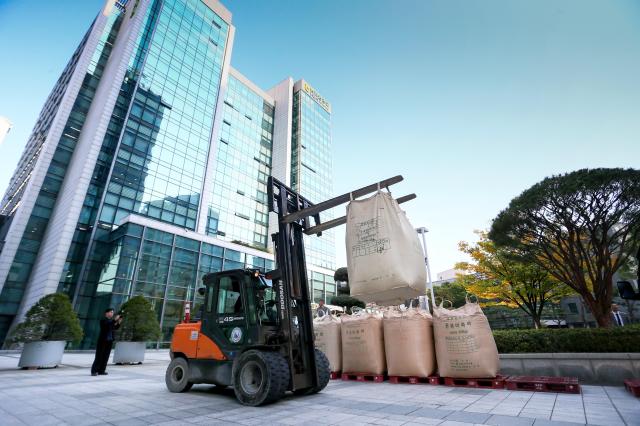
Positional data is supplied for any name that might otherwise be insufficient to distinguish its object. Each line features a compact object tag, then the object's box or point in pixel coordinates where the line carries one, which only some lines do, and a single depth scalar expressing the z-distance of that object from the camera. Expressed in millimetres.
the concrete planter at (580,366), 5863
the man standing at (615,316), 11391
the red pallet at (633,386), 4658
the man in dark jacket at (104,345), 8594
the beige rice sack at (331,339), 8031
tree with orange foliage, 14352
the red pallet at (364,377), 6949
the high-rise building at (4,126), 65525
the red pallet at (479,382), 5672
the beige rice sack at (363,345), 7141
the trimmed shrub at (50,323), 9808
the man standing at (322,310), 10055
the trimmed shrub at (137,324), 12648
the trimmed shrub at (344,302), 28009
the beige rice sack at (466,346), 5844
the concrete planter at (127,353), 12258
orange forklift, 4906
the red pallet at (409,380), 6449
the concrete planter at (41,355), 9820
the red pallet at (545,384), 5117
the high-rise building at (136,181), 22047
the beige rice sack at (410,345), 6496
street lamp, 18548
